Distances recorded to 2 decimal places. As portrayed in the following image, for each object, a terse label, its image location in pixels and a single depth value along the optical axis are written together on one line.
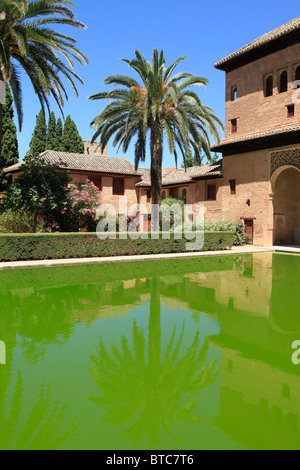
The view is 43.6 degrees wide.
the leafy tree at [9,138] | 28.94
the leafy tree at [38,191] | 16.43
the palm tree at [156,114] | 16.41
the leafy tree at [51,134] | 38.75
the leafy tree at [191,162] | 51.38
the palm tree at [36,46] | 11.80
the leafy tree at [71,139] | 38.69
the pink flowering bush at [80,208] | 17.86
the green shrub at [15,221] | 18.56
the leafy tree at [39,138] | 38.67
